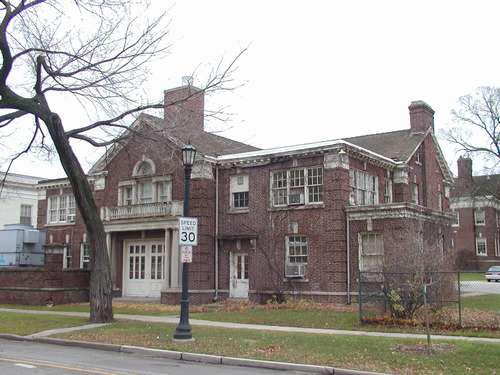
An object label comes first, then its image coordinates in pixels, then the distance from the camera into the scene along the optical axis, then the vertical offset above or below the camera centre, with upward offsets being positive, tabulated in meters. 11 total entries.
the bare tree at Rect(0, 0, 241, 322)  19.88 +4.89
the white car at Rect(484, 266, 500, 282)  47.88 -0.55
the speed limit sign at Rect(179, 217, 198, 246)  15.73 +0.95
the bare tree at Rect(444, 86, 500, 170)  54.50 +12.72
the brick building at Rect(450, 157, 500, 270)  65.00 +4.34
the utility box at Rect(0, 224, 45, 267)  35.41 +1.24
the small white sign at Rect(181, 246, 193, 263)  15.81 +0.35
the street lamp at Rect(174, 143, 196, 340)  15.50 -0.34
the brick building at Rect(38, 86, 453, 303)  26.02 +2.66
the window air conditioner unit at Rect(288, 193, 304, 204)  27.48 +3.12
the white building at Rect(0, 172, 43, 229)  55.19 +5.78
